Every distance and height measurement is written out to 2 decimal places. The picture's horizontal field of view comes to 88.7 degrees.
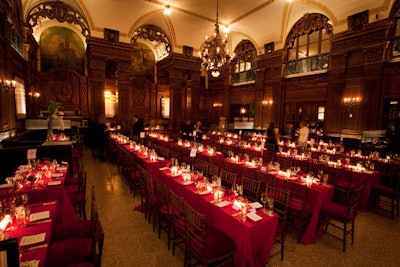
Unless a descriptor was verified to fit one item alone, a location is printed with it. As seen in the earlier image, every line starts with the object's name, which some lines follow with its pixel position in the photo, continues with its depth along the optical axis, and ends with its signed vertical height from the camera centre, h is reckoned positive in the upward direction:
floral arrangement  6.70 -0.08
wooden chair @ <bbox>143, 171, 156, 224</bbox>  3.82 -1.60
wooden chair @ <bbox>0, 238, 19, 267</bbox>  1.03 -0.71
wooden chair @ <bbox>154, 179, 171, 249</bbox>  3.33 -1.56
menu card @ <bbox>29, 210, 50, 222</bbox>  2.55 -1.33
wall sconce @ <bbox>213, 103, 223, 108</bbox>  20.38 +1.15
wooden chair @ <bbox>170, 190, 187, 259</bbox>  2.81 -1.60
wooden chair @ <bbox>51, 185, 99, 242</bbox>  2.70 -1.60
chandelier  7.76 +2.36
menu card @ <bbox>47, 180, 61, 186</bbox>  3.66 -1.29
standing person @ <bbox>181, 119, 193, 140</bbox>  11.61 -0.88
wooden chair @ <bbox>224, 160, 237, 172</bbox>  5.45 -1.33
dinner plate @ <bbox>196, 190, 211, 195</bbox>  3.47 -1.30
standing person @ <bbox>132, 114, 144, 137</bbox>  10.36 -0.61
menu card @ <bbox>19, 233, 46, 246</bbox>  2.08 -1.34
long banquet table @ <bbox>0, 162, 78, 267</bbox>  2.01 -1.35
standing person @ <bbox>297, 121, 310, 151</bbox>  8.06 -0.68
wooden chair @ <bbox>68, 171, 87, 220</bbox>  4.00 -1.69
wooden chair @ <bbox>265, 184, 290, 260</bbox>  3.22 -1.40
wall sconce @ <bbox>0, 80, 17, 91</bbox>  7.32 +0.97
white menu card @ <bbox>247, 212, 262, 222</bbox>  2.67 -1.32
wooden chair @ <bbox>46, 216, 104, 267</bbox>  2.17 -1.62
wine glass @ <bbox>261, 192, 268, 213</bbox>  2.93 -1.17
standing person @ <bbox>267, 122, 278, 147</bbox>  8.08 -0.73
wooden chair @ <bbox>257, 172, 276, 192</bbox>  4.40 -1.32
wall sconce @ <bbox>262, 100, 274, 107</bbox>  14.27 +1.06
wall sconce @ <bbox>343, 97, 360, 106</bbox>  9.97 +0.96
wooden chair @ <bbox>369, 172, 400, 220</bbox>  4.79 -1.75
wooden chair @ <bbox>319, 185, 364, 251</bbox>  3.55 -1.67
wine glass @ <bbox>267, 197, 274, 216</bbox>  2.85 -1.20
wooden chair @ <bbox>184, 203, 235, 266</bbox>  2.44 -1.66
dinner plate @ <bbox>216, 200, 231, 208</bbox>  3.05 -1.31
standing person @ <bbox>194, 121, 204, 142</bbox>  10.19 -0.85
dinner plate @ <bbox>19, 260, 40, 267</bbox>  1.76 -1.32
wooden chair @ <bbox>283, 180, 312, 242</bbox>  3.62 -1.63
